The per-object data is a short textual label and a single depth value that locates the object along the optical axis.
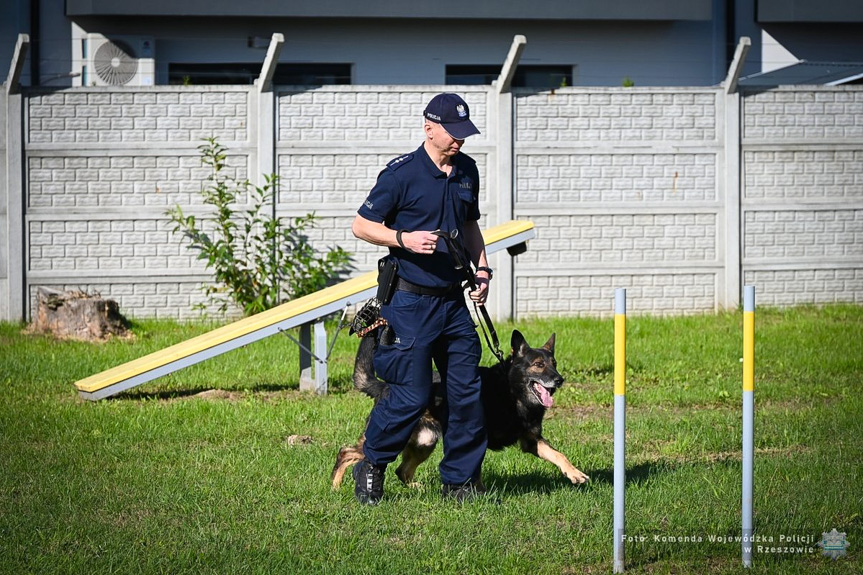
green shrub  24.55
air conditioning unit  30.53
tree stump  22.97
